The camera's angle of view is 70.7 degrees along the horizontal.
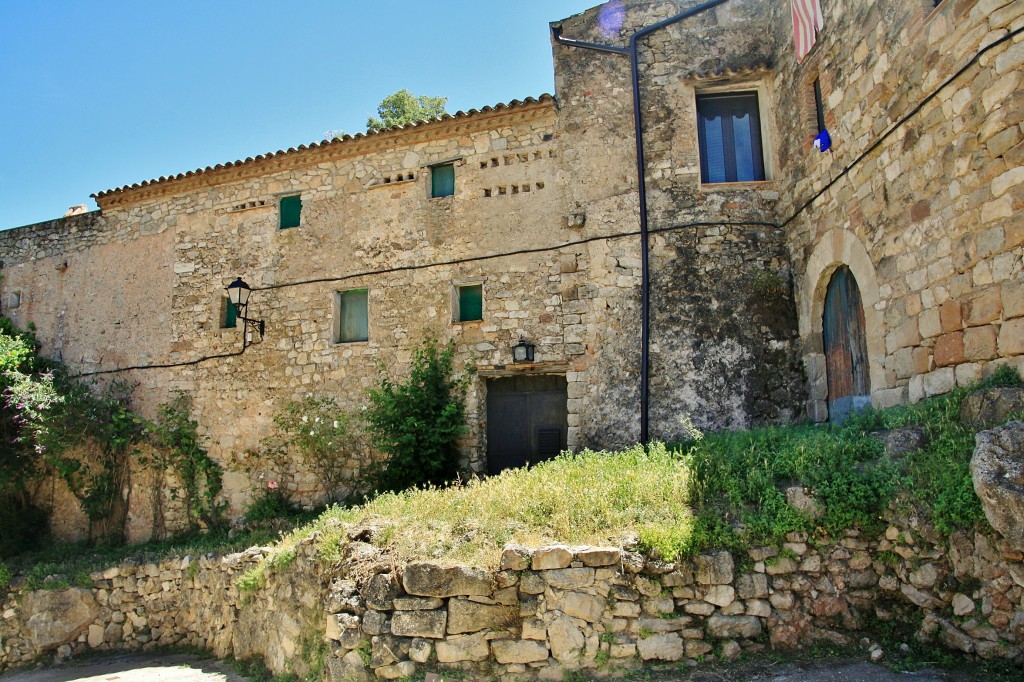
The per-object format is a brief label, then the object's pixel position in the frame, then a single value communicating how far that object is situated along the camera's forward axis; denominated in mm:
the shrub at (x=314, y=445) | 11297
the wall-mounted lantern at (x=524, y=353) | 10523
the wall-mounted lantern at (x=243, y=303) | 12094
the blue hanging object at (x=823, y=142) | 8789
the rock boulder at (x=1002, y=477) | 4898
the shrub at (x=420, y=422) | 10289
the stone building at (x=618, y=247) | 7000
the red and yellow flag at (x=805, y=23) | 8914
